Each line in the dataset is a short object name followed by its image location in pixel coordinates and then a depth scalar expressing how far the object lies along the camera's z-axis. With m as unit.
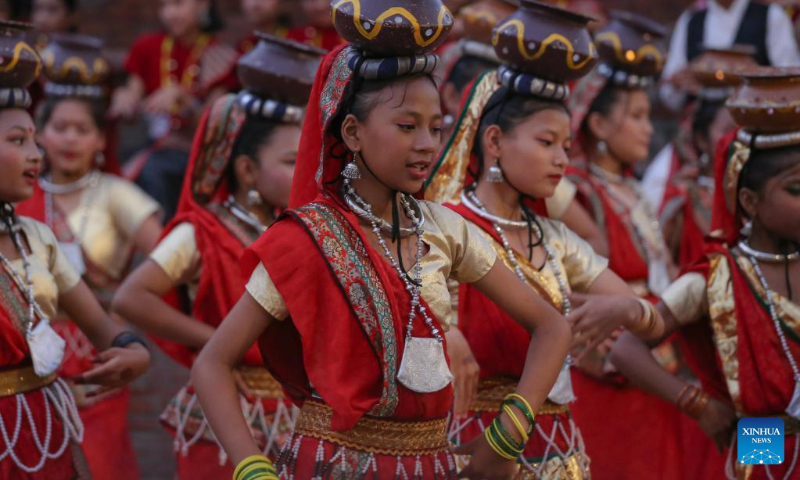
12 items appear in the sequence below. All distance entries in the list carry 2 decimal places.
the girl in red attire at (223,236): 8.99
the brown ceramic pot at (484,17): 12.23
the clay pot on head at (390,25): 6.23
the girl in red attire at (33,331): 7.53
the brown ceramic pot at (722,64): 13.52
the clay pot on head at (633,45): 11.59
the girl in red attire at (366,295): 6.09
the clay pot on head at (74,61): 12.30
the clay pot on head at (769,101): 8.20
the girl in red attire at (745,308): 8.13
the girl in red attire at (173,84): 16.89
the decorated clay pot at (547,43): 8.19
